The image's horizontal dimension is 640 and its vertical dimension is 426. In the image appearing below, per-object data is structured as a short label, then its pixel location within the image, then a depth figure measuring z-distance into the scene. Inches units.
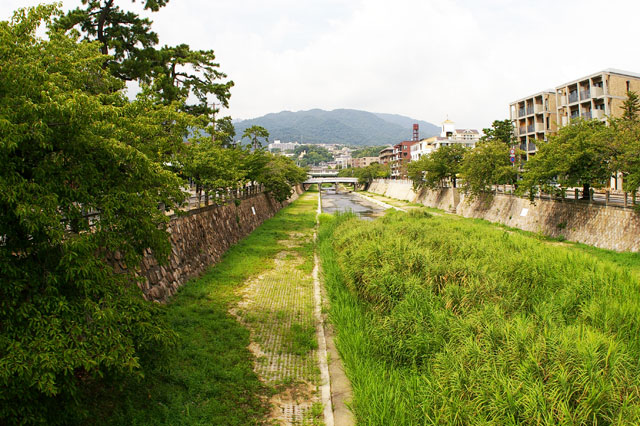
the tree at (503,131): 2106.3
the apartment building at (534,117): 2100.1
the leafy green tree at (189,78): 879.7
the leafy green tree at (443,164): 1921.8
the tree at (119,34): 779.4
